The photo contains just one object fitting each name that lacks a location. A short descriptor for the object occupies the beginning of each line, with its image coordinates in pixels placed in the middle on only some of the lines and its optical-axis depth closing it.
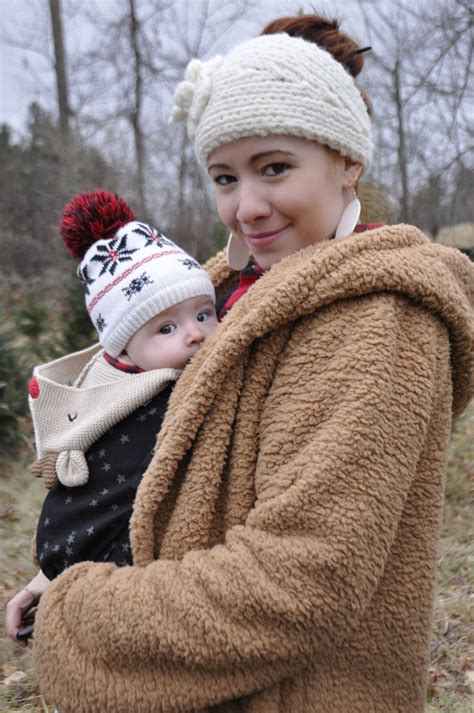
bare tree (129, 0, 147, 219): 14.21
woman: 1.21
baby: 1.61
